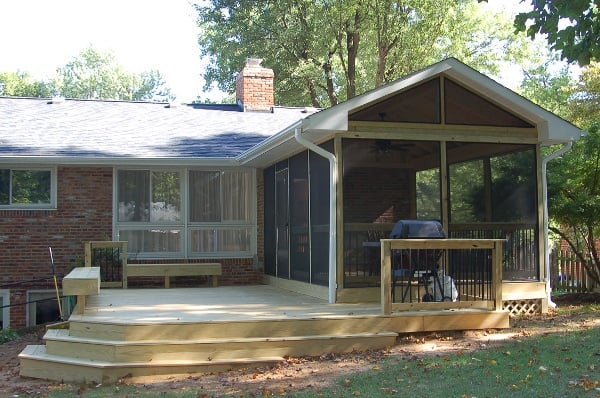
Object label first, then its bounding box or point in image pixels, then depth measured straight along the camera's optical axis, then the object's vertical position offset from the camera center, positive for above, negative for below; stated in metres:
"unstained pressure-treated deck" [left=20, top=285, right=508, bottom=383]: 7.28 -1.27
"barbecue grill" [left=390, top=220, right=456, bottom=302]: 8.69 -0.50
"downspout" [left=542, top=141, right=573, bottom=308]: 10.25 +0.52
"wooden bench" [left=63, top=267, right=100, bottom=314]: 8.06 -0.71
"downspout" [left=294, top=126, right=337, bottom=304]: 9.34 +0.23
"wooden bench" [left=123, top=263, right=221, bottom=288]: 12.46 -0.80
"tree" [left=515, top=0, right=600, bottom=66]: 7.55 +2.23
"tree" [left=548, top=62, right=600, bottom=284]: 11.57 +0.58
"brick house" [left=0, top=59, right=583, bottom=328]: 9.68 +0.82
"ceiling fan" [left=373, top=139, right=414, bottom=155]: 9.78 +1.18
